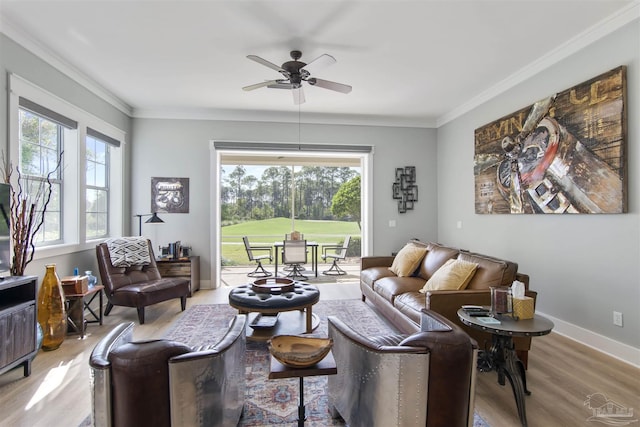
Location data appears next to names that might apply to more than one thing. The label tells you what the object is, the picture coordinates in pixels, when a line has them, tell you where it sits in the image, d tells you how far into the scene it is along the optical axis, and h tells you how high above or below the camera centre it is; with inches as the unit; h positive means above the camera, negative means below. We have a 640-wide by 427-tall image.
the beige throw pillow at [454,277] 109.8 -23.5
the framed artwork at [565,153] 105.5 +23.7
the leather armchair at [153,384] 49.4 -28.8
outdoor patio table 233.8 -32.8
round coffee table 108.7 -34.2
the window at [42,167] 124.8 +17.2
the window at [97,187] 166.6 +11.5
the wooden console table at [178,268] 182.7 -34.8
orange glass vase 112.1 -37.4
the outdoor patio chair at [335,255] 252.7 -37.2
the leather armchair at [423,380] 54.7 -30.1
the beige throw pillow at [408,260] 151.3 -24.4
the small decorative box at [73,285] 125.0 -31.2
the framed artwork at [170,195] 202.1 +8.8
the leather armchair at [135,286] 140.2 -36.5
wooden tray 119.6 -30.2
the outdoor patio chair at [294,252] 224.1 -30.4
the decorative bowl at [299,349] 59.7 -27.6
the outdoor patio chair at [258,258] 236.9 -37.9
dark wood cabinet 86.6 -33.5
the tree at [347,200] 287.7 +9.4
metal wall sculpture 221.8 +16.0
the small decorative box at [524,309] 80.7 -25.1
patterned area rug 76.1 -50.7
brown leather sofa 99.0 -30.6
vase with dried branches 103.7 -0.3
